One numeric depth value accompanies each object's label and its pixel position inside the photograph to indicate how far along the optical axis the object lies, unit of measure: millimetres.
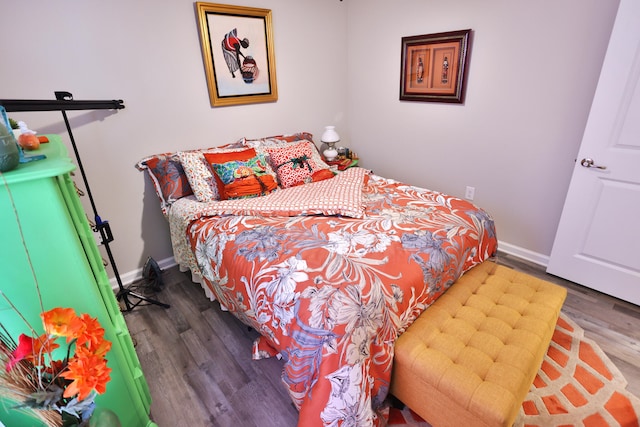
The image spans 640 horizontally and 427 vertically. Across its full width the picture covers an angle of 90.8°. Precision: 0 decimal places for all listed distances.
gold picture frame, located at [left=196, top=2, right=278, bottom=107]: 2451
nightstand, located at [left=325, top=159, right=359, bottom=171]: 2986
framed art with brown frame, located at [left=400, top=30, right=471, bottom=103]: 2543
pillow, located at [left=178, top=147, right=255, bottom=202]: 2238
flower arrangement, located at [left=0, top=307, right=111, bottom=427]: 747
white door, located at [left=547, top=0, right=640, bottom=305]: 1758
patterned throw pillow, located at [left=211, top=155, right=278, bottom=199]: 2264
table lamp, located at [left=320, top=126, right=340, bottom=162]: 3185
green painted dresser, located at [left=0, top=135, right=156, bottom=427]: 830
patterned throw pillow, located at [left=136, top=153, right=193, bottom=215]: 2309
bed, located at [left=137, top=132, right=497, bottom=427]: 1168
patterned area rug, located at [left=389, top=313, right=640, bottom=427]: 1382
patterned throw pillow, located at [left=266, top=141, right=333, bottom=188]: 2514
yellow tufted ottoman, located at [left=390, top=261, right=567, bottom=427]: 1100
